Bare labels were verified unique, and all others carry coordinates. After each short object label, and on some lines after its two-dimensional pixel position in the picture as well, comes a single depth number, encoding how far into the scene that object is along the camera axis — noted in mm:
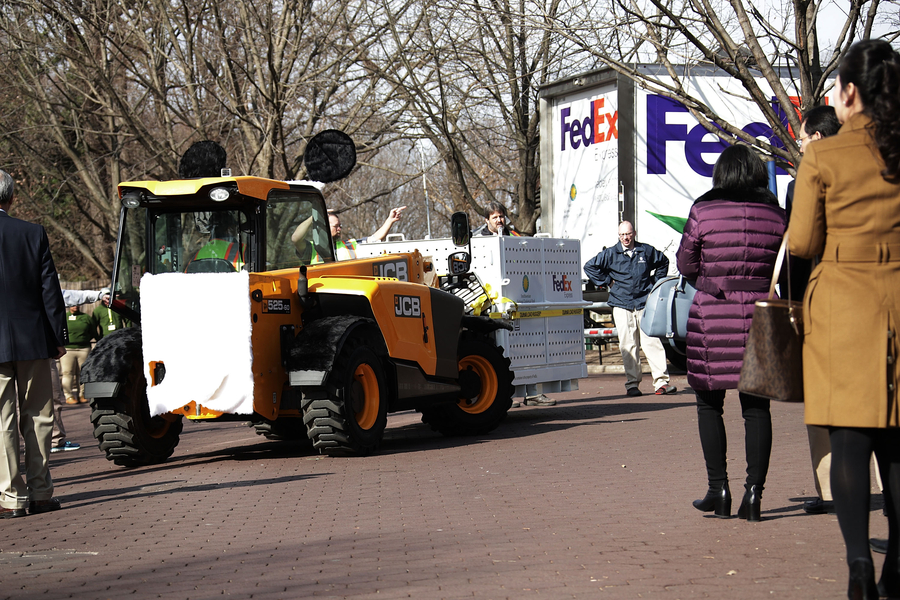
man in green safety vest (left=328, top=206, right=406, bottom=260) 21641
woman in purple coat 11461
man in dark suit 13953
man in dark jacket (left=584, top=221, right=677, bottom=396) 28406
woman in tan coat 8078
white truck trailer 34594
